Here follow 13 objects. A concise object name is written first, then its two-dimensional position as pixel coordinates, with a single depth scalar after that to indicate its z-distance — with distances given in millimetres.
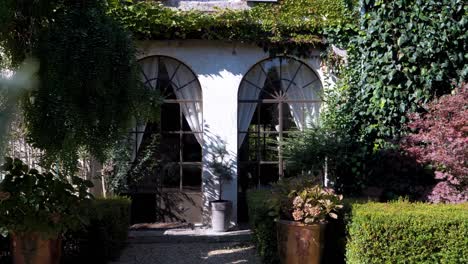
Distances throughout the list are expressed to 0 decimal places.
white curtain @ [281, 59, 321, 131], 9180
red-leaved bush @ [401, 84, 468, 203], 6059
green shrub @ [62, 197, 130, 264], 6000
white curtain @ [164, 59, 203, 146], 9047
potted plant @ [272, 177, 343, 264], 5289
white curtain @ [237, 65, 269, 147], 9125
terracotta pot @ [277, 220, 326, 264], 5293
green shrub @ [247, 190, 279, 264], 5852
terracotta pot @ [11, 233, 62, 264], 4973
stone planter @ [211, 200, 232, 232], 8375
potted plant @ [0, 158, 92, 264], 4910
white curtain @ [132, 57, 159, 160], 8977
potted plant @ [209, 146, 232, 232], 8383
